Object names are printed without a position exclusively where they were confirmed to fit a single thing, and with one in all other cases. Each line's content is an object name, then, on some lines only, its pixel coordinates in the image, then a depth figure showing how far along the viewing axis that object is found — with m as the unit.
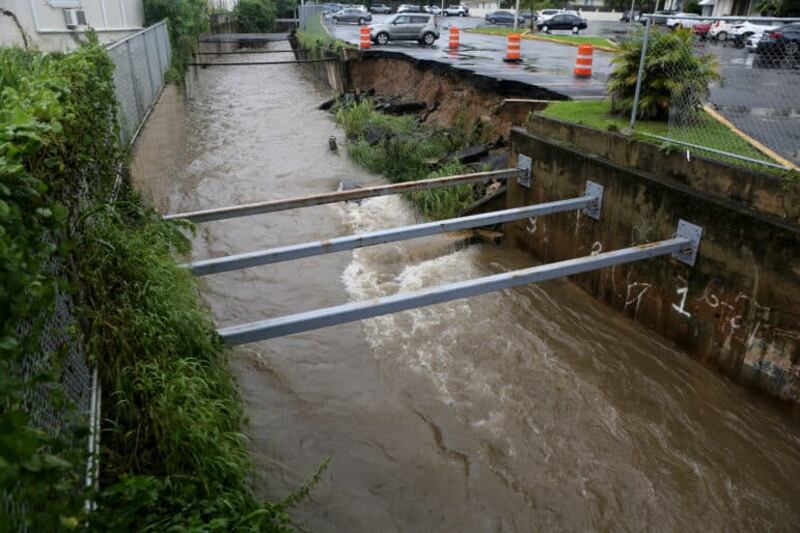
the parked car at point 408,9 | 53.15
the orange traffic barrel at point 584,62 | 14.04
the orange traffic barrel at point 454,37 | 23.00
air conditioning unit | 12.35
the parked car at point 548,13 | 42.78
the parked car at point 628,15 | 56.76
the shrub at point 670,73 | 6.99
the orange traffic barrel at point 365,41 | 22.12
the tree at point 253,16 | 45.56
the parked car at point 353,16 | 45.59
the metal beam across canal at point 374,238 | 5.43
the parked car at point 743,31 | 26.95
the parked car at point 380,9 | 67.14
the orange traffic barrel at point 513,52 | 17.84
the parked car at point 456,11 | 64.81
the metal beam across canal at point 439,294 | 4.44
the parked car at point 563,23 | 41.72
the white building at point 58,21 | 10.24
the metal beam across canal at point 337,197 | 6.54
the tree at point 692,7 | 48.41
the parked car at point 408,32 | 26.62
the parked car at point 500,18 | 48.25
